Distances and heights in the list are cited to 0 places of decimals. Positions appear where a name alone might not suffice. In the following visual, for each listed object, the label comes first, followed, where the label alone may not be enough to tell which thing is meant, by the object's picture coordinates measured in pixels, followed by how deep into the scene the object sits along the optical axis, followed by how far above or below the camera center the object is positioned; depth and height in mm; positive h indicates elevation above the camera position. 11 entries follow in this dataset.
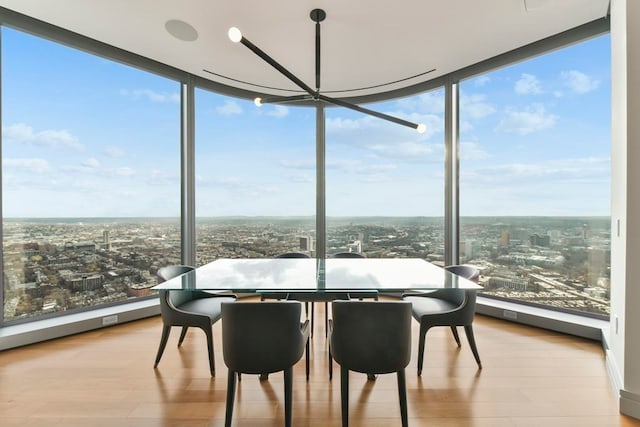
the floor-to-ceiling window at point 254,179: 4293 +523
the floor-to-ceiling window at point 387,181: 4223 +475
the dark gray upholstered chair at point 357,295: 1981 -580
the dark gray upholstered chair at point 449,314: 2316 -815
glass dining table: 2040 -513
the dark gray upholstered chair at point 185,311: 2293 -815
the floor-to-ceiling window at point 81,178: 2945 +404
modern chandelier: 2221 +1001
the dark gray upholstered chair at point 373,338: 1635 -712
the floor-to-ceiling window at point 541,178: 3012 +399
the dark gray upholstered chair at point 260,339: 1630 -711
